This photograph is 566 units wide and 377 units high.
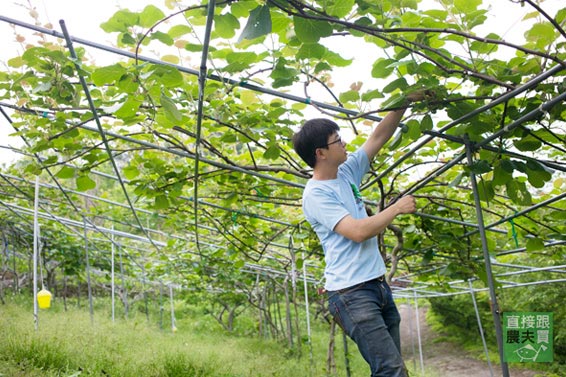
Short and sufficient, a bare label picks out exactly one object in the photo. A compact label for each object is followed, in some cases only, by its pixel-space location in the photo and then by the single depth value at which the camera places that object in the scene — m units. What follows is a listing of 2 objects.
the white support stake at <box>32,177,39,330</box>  4.65
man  1.65
